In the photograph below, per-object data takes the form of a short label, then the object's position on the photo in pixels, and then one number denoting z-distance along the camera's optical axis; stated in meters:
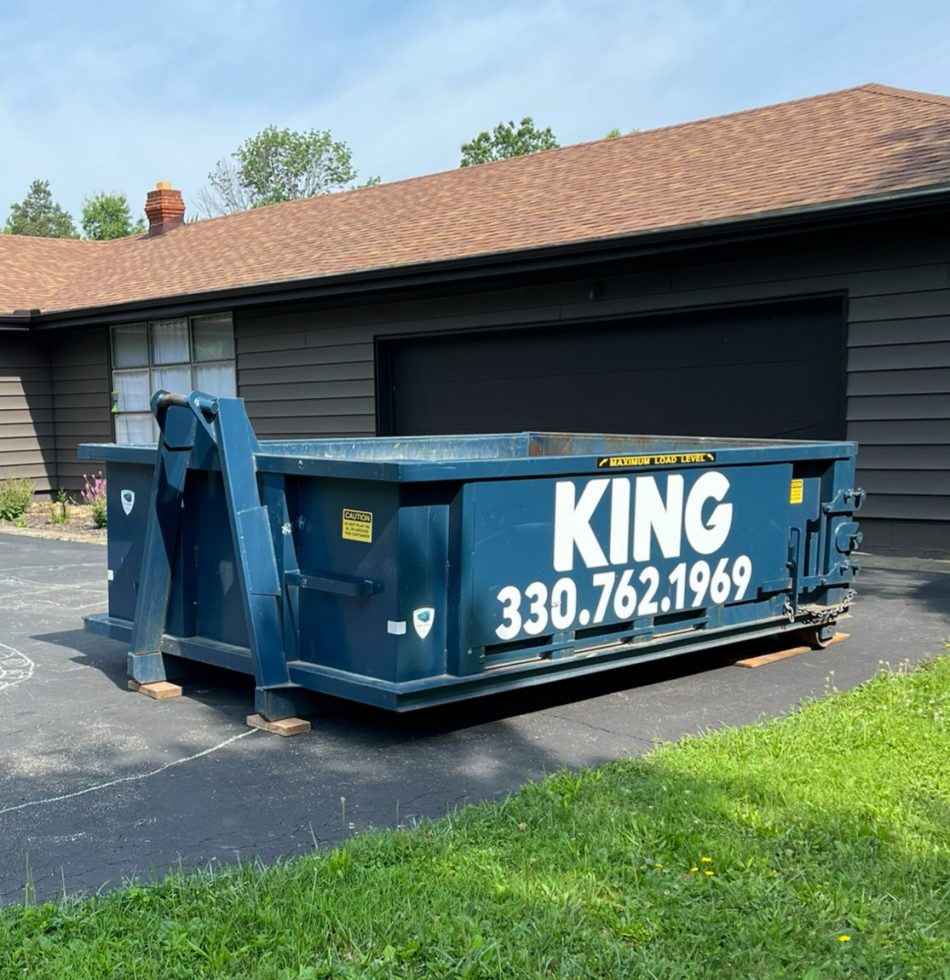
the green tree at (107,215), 85.75
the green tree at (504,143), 72.25
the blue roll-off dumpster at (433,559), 4.84
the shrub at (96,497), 14.28
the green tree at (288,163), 78.44
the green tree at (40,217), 104.12
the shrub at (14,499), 15.57
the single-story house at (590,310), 9.55
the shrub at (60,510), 15.13
